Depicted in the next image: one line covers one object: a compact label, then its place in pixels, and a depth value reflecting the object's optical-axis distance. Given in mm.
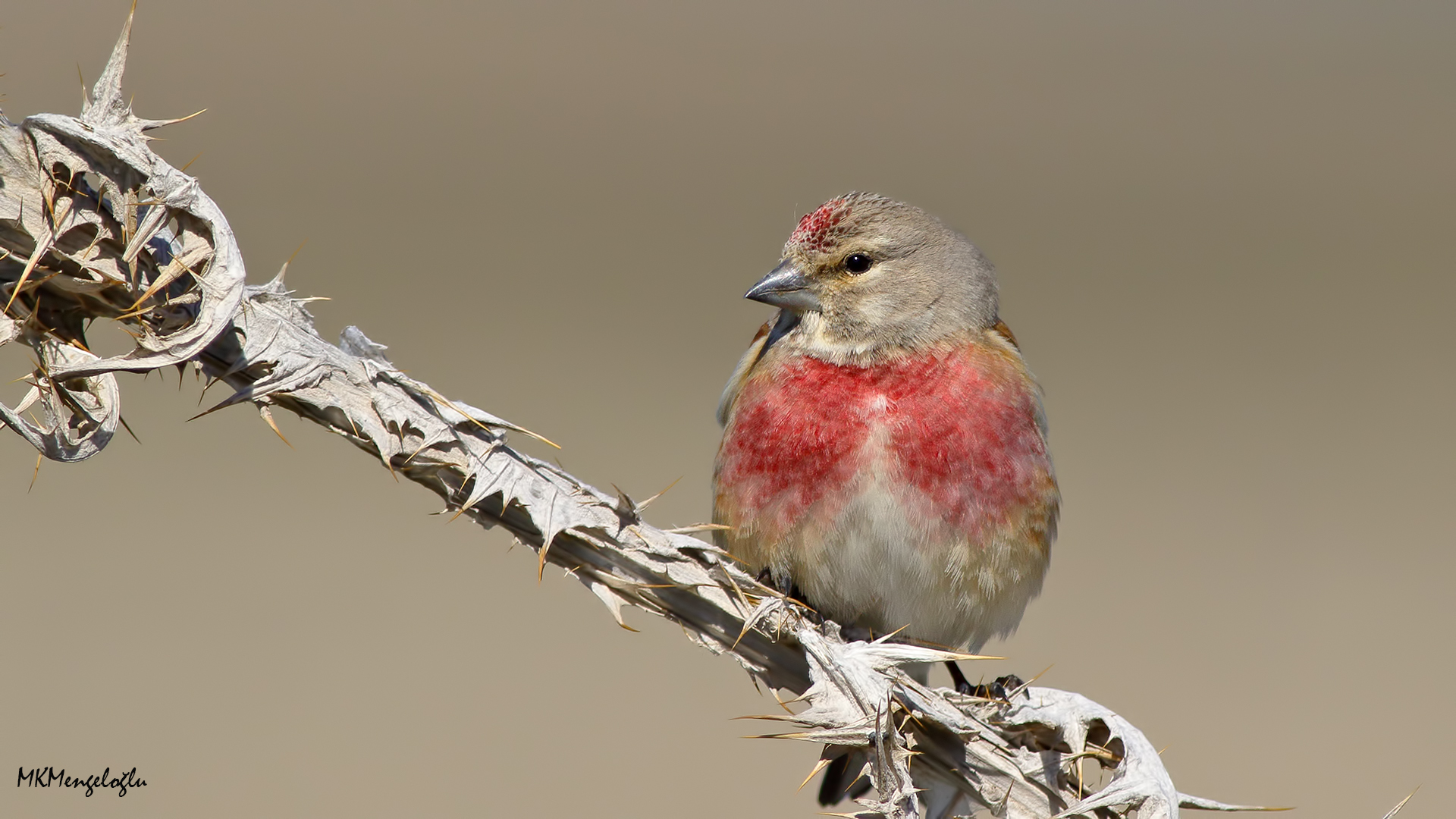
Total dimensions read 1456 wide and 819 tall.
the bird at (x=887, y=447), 3752
